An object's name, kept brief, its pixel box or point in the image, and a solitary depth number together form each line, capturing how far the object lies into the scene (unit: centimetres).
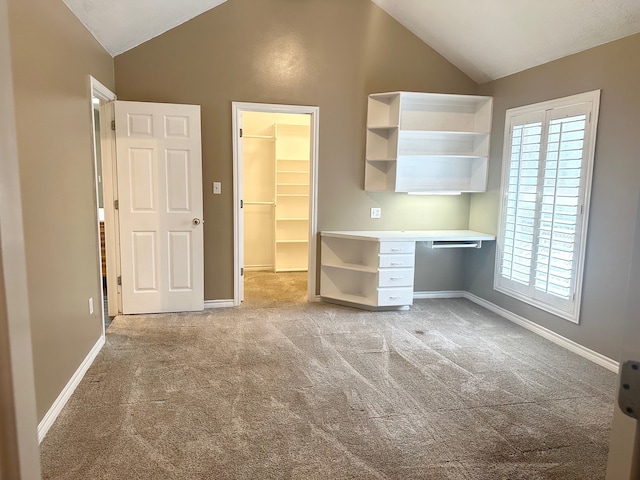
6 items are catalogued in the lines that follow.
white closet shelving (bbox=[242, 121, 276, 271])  629
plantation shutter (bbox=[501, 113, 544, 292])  402
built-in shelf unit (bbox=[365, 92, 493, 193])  464
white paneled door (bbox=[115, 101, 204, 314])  412
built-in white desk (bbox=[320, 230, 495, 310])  450
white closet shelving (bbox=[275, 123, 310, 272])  633
